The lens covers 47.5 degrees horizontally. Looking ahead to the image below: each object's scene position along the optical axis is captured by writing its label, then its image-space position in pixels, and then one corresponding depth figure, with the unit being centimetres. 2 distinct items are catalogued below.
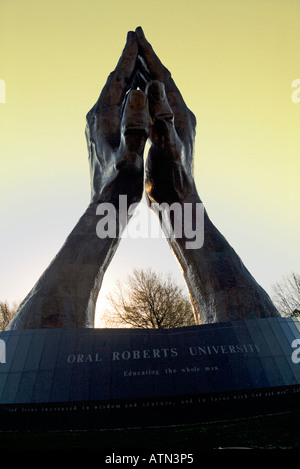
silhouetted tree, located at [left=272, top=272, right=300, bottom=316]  2842
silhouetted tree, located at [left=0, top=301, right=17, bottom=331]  3128
